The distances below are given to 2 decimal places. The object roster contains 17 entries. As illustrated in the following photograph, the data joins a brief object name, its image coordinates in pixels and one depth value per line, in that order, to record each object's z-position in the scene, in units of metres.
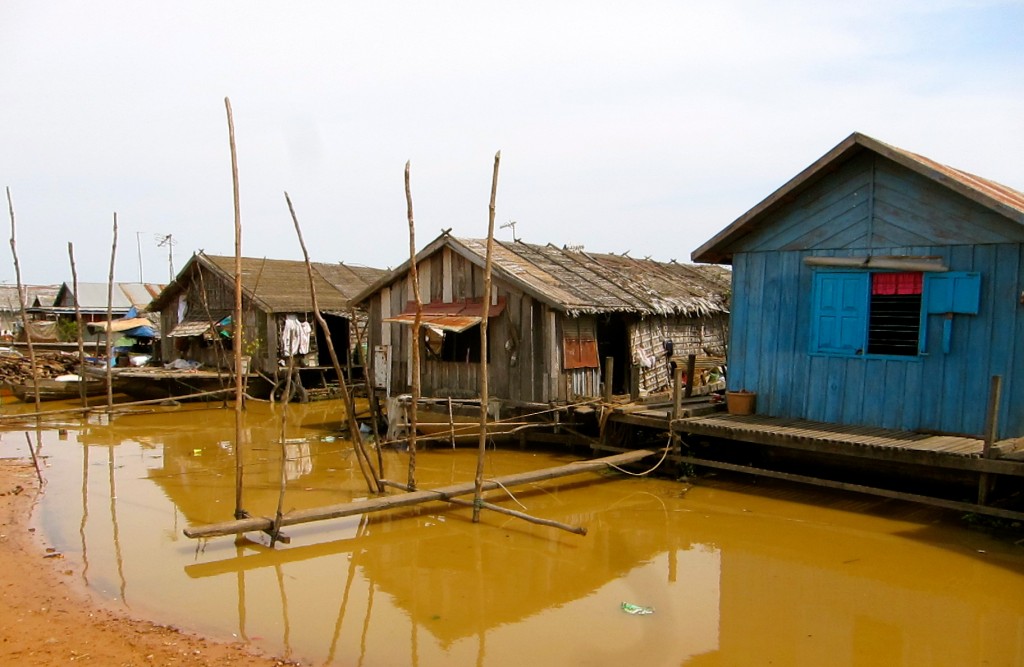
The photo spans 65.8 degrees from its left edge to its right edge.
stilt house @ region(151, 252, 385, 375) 21.09
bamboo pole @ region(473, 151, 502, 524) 8.61
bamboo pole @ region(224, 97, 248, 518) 8.15
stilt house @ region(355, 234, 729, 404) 13.41
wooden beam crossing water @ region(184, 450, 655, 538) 7.80
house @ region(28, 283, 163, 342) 30.58
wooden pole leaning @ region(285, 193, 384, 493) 8.99
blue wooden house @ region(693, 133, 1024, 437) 9.28
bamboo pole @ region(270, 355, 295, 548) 7.76
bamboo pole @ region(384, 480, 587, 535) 8.15
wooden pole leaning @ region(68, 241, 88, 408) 16.03
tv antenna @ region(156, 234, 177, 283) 35.91
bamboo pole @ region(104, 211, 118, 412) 16.15
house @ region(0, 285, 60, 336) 36.38
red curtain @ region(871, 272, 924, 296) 9.85
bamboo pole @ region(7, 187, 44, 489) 15.65
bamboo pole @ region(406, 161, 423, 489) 9.38
